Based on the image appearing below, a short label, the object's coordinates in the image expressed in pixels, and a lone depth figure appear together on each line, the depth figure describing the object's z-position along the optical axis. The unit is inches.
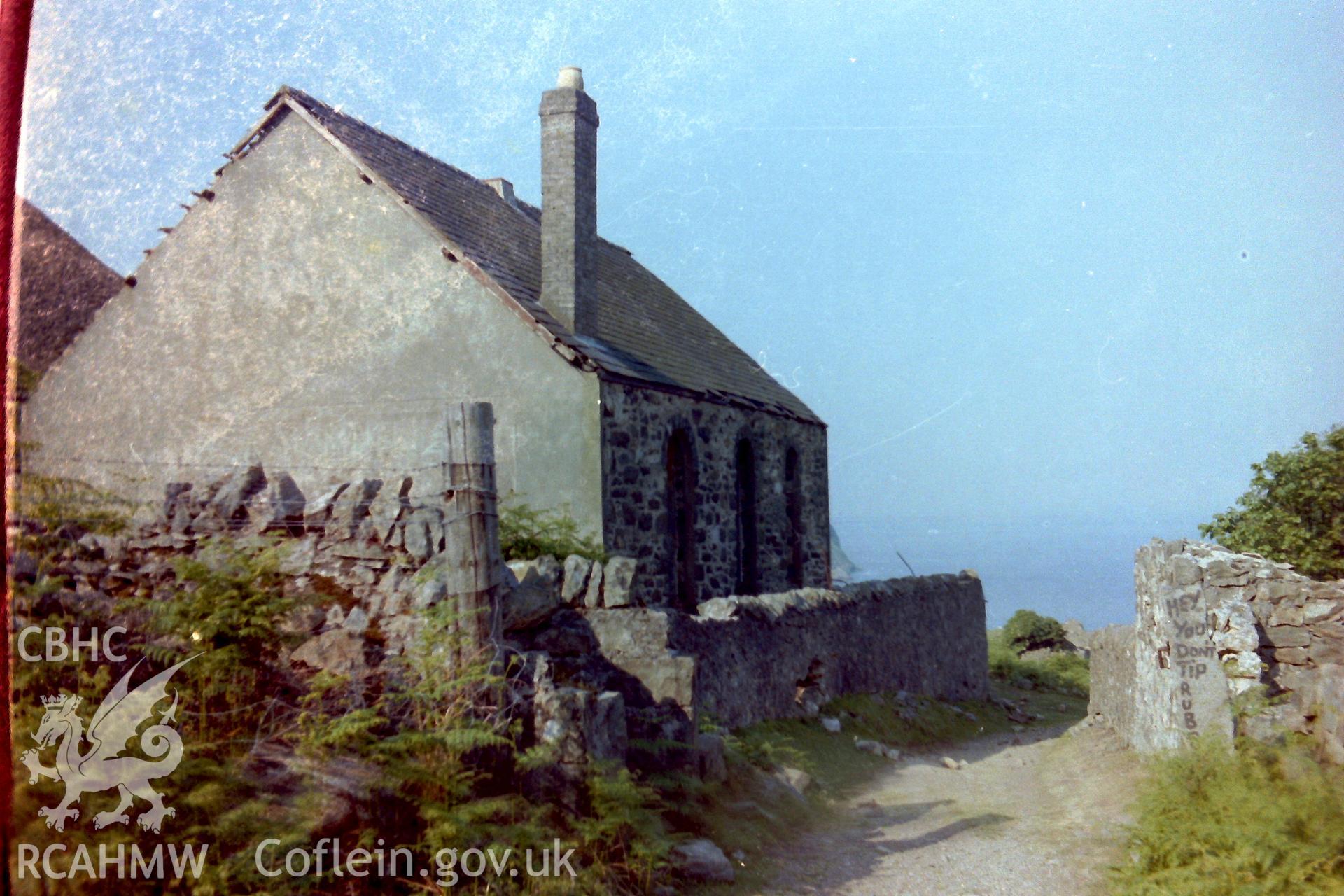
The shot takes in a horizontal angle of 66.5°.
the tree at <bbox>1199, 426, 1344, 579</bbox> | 587.5
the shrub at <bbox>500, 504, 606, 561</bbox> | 416.8
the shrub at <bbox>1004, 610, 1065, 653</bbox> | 1154.0
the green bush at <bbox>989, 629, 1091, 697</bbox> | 961.5
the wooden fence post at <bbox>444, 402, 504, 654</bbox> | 289.9
